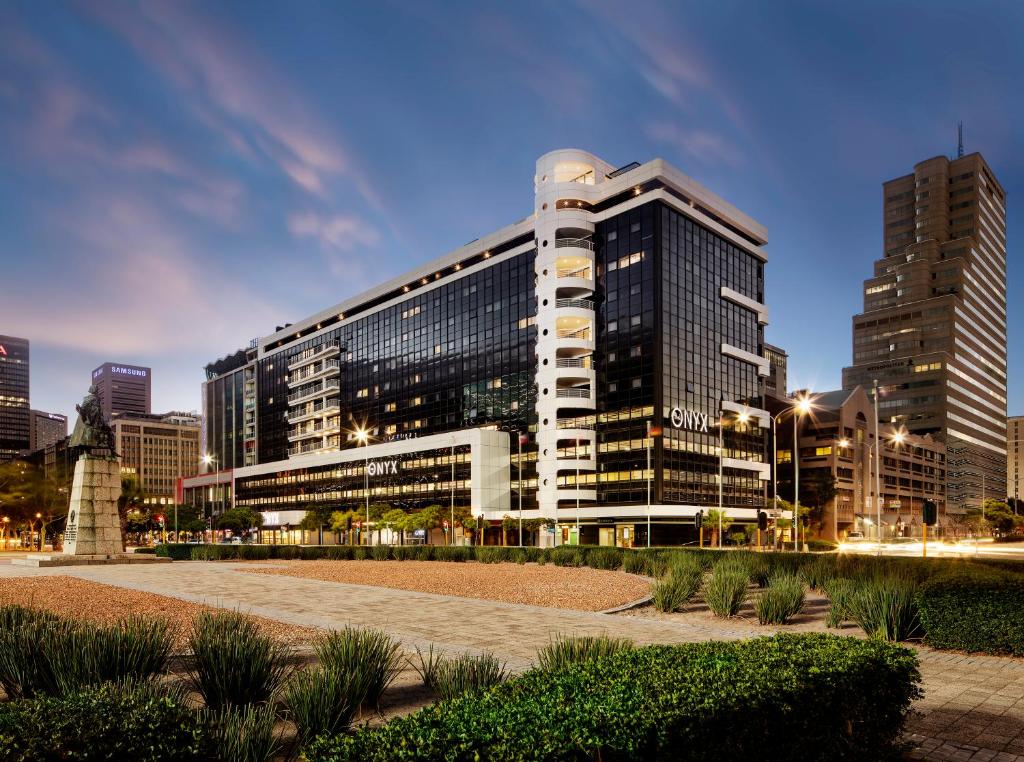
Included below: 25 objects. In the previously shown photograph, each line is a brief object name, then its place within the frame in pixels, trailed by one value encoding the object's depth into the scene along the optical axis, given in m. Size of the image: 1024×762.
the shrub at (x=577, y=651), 8.14
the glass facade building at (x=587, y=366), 93.00
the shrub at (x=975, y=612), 12.88
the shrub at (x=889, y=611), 14.31
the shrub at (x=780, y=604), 16.98
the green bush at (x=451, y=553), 45.19
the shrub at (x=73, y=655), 8.29
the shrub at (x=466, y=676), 7.59
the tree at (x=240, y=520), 122.44
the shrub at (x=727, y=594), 18.17
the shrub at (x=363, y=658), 8.52
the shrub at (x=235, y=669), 8.53
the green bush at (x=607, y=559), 34.88
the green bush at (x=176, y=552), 55.09
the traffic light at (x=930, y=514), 24.73
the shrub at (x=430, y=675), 9.56
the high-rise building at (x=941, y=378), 181.88
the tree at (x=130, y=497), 76.21
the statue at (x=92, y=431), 45.88
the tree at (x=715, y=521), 83.69
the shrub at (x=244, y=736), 5.29
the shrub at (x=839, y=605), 16.11
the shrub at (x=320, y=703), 7.09
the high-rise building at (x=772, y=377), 195.50
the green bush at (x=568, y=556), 37.41
